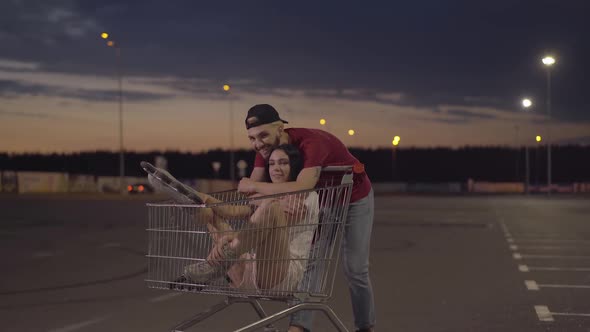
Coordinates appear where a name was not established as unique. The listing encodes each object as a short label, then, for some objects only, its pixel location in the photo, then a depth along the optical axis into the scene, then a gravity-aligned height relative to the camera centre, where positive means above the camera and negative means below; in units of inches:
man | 188.4 -3.6
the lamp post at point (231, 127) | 2579.7 +125.1
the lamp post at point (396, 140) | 1588.5 +49.2
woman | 180.4 -16.2
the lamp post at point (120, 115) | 2058.3 +132.0
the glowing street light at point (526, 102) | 2237.9 +164.1
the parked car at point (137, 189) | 2281.0 -52.9
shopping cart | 180.4 -17.5
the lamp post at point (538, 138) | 2520.2 +78.3
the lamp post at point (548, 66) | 1791.3 +213.4
